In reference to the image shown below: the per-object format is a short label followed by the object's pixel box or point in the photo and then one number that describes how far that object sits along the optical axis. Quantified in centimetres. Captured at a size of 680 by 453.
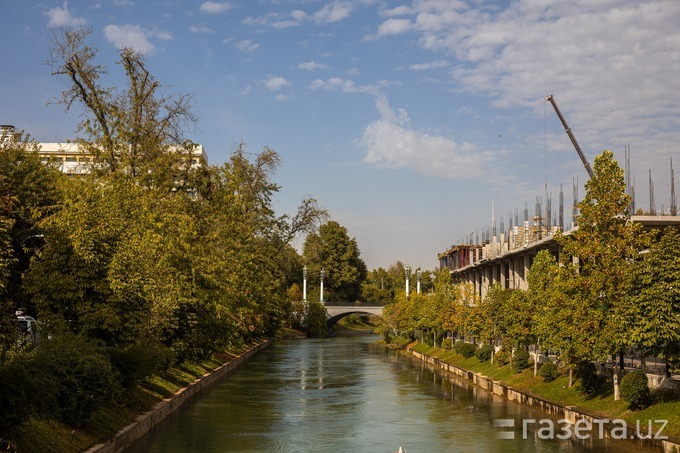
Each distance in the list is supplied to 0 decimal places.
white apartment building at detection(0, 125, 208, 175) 4866
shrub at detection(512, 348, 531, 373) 4775
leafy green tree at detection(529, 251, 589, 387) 3453
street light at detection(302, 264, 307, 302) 13900
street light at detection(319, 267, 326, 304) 14262
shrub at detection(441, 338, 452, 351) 7581
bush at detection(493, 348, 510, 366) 5262
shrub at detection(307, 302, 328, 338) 13262
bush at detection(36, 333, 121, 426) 2244
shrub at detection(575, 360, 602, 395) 3562
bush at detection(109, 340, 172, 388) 2880
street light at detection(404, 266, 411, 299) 12651
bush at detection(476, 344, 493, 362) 5806
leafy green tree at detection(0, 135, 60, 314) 3959
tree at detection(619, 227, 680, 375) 2806
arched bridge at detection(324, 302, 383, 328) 14238
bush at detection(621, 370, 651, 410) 2967
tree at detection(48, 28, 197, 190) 5025
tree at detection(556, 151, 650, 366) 3397
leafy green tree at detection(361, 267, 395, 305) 16175
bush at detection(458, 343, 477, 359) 6444
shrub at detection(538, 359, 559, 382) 4191
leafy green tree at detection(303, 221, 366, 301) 15538
